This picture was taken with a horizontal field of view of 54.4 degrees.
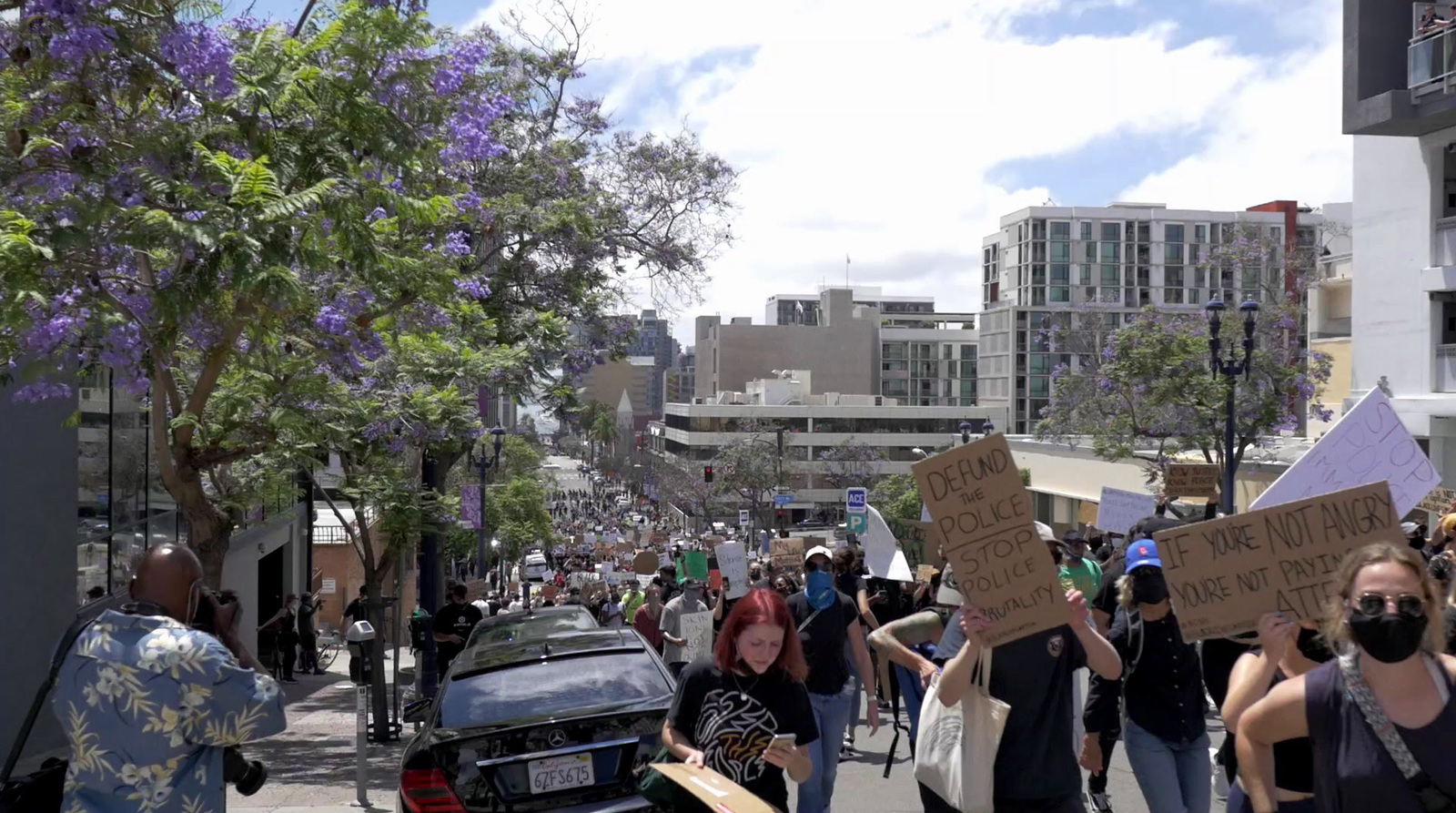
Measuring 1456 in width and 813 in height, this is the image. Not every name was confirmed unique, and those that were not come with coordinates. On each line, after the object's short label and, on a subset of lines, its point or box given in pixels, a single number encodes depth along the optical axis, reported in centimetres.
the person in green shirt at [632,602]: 1937
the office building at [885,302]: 17400
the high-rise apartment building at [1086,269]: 12769
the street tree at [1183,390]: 3344
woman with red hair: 537
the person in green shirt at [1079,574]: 905
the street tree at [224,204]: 917
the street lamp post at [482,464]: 3156
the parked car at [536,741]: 698
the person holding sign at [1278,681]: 454
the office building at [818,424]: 11412
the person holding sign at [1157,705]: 660
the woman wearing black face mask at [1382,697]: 352
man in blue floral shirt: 432
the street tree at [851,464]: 9350
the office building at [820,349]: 14825
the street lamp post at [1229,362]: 2325
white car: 7256
